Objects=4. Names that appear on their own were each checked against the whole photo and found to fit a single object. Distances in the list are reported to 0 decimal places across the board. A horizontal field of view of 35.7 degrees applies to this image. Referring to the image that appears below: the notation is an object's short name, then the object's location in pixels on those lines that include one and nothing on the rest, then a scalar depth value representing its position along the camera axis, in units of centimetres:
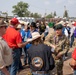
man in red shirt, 289
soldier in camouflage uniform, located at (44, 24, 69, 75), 278
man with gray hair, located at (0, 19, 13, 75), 176
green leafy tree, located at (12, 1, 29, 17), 5687
